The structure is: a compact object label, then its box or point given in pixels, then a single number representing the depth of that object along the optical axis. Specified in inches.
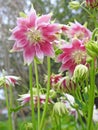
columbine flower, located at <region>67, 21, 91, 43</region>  34.4
